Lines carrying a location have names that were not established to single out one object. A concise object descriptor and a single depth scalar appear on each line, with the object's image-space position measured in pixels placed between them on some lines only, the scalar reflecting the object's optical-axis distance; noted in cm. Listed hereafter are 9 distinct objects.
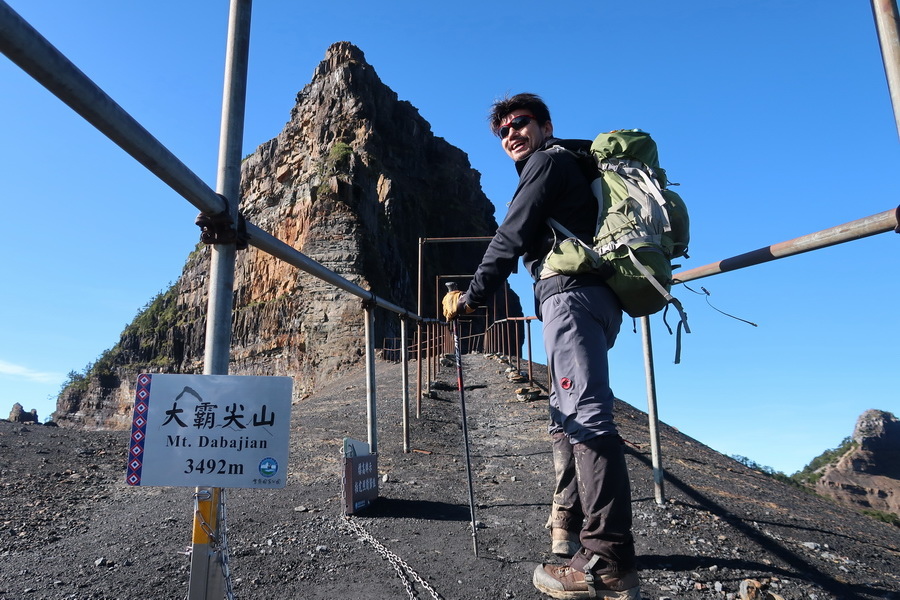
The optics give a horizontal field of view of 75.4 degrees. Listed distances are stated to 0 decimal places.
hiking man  208
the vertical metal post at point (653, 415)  347
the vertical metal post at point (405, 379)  567
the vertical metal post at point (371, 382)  443
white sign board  173
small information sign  348
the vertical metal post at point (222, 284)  179
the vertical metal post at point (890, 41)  166
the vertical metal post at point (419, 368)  675
